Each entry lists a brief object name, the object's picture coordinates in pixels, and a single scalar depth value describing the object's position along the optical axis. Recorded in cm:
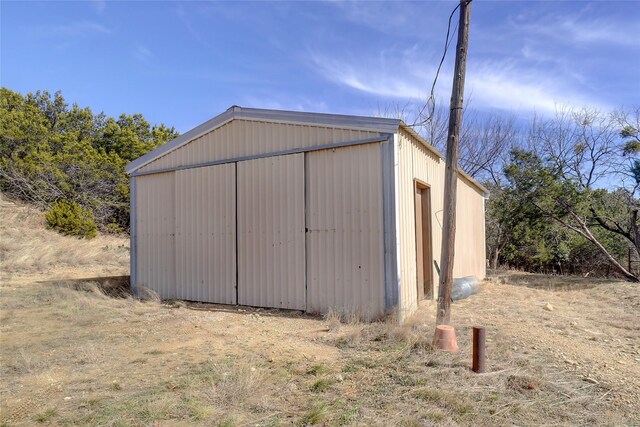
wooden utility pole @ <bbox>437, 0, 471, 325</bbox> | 506
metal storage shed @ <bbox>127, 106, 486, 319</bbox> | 634
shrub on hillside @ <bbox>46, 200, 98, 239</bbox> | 1730
